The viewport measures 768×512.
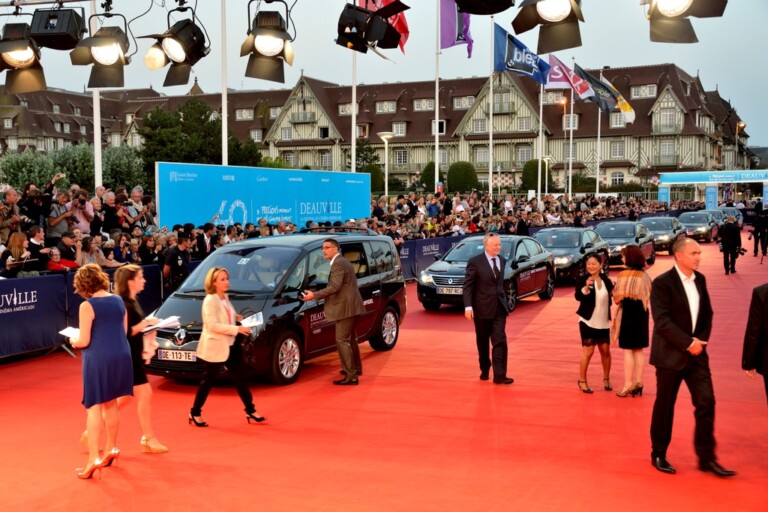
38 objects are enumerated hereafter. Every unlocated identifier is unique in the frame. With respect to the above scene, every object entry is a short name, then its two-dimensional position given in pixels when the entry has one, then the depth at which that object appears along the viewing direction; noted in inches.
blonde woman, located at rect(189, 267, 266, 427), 341.7
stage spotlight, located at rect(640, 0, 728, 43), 396.8
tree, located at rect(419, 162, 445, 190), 3061.0
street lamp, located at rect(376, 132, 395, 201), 1432.1
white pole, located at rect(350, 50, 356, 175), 1106.1
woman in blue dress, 277.4
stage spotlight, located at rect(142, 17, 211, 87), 606.9
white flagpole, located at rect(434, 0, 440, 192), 1263.2
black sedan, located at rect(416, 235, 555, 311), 724.0
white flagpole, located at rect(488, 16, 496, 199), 1347.2
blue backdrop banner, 751.1
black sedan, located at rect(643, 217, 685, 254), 1355.8
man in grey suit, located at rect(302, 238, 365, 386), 434.6
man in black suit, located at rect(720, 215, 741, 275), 1014.4
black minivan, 416.5
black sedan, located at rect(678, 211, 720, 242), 1707.7
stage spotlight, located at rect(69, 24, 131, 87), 601.0
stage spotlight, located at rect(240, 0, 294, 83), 598.7
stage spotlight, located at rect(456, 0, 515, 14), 423.2
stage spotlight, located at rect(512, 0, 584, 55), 436.8
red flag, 1038.4
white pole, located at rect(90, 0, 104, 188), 686.5
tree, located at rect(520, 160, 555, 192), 3029.0
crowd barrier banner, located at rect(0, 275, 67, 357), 494.7
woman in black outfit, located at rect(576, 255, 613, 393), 417.1
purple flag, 1236.5
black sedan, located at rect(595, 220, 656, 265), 1141.7
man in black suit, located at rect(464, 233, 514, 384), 439.8
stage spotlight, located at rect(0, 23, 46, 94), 589.9
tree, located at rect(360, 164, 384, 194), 2891.2
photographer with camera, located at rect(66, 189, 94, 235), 649.6
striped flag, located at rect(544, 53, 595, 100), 1524.4
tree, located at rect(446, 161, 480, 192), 3053.6
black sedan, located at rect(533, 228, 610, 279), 915.4
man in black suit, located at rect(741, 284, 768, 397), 277.0
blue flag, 1341.0
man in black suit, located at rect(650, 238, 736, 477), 281.9
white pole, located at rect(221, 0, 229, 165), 839.1
